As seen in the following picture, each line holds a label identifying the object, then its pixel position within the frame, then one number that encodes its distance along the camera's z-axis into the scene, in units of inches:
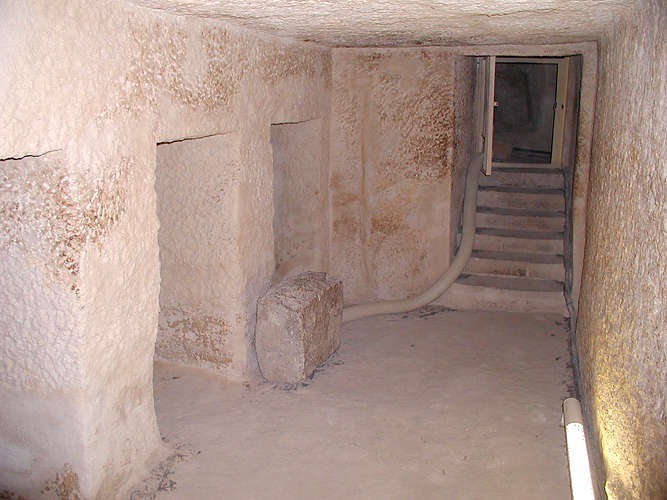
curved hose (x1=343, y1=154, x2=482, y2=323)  227.8
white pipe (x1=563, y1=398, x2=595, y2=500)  72.0
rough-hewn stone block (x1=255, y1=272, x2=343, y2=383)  168.2
